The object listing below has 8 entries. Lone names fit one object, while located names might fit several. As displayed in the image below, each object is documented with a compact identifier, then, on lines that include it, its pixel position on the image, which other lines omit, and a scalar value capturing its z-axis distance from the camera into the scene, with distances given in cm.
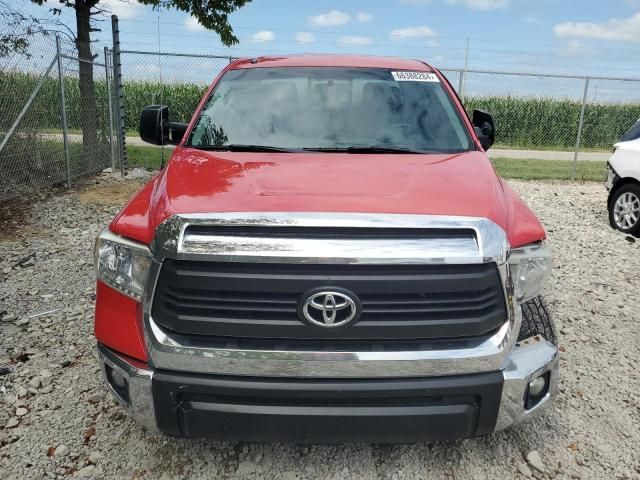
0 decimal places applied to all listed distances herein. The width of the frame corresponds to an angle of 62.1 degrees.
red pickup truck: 196
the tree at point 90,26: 999
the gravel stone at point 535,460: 254
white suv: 705
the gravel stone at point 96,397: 306
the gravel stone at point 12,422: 284
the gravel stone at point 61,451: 262
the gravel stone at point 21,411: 294
